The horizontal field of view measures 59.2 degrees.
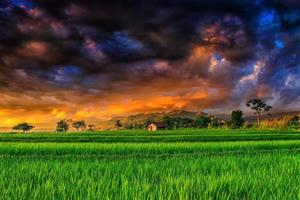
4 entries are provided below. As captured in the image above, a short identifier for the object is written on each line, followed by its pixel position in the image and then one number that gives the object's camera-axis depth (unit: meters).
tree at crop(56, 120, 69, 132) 87.11
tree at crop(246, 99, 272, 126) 73.21
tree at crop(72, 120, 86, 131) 93.73
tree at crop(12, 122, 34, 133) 88.47
